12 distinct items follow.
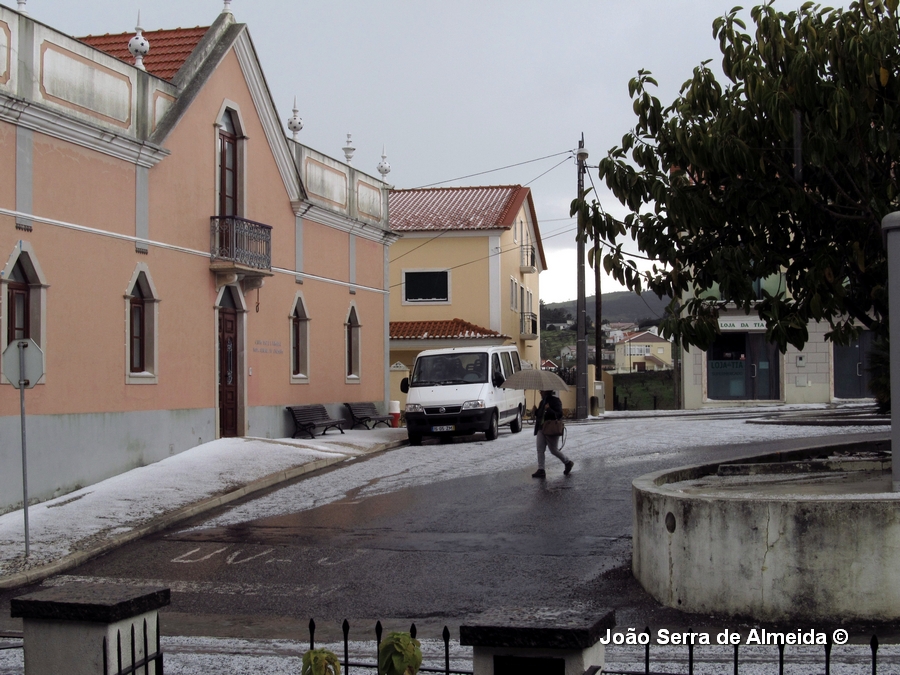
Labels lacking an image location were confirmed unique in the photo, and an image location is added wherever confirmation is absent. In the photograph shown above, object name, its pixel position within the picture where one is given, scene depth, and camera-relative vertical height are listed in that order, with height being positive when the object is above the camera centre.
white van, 22.95 -0.26
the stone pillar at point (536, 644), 4.08 -1.04
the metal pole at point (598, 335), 40.42 +1.75
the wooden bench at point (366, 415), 26.92 -0.83
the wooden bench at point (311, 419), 23.83 -0.81
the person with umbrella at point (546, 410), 16.27 -0.48
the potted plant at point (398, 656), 4.12 -1.08
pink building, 15.70 +2.52
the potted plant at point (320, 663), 4.08 -1.10
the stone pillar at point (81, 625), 4.51 -1.04
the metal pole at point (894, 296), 8.52 +0.64
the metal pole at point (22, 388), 11.79 +0.02
